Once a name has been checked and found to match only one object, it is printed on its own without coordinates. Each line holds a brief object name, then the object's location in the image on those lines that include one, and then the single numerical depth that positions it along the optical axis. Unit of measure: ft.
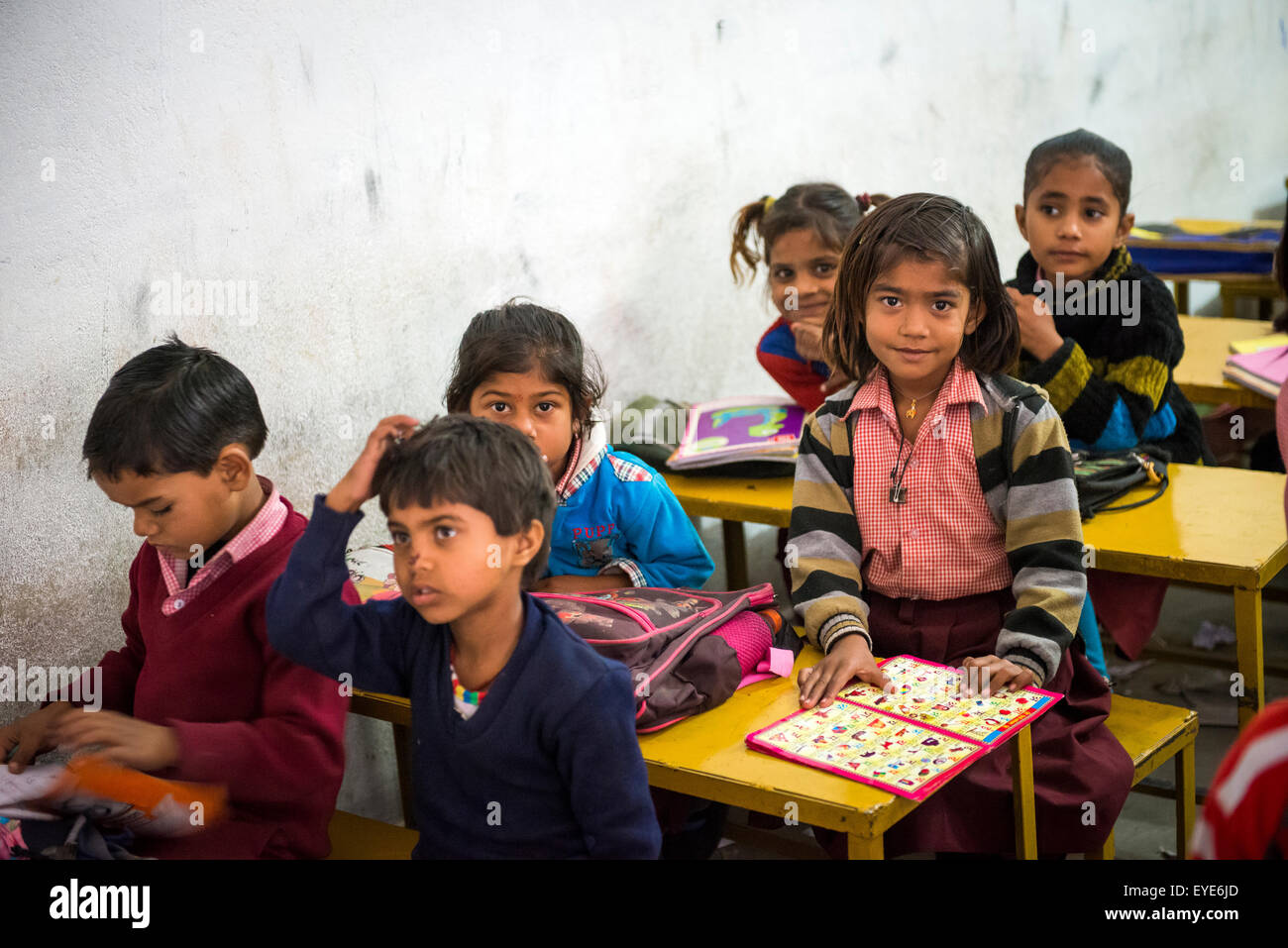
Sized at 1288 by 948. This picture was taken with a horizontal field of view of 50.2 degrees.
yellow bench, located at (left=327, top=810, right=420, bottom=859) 6.66
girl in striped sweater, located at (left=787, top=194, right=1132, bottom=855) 6.71
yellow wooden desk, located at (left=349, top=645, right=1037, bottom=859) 5.44
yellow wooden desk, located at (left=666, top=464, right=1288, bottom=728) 7.51
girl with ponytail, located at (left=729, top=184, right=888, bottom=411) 9.96
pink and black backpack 6.35
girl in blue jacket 7.42
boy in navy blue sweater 5.32
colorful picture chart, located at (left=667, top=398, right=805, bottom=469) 9.67
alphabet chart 5.66
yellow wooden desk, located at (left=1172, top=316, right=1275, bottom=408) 11.41
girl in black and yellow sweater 9.21
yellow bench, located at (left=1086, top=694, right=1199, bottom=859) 7.11
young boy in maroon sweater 5.94
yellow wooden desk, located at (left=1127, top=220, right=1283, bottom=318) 15.99
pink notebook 11.02
